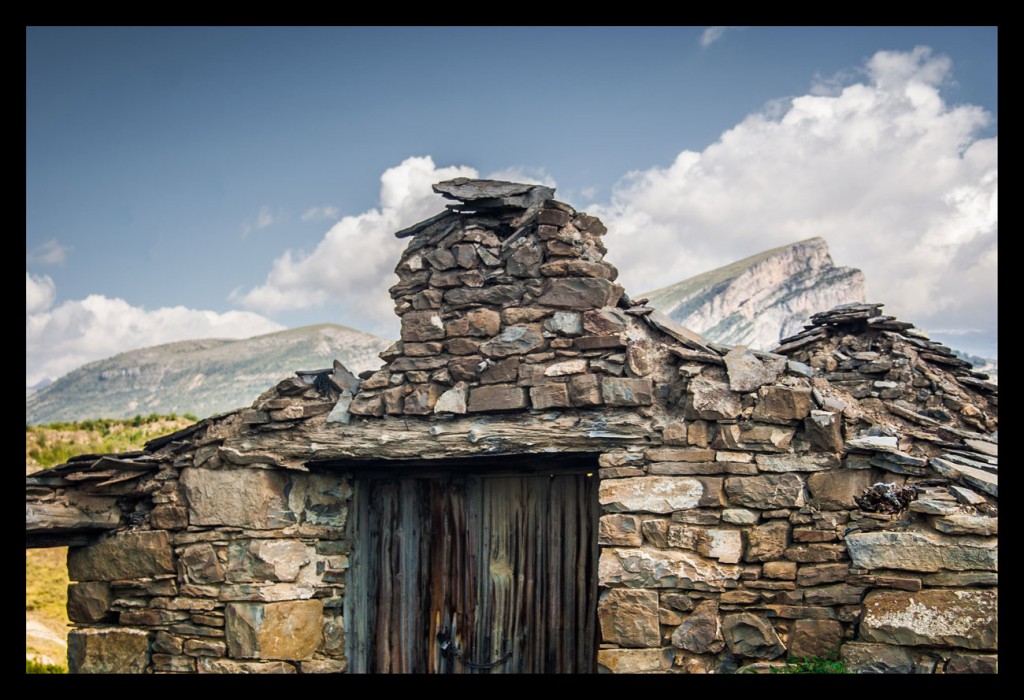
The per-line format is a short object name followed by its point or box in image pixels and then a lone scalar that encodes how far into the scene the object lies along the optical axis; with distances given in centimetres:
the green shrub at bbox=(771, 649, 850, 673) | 490
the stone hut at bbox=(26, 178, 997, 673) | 503
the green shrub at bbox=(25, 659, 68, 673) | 830
